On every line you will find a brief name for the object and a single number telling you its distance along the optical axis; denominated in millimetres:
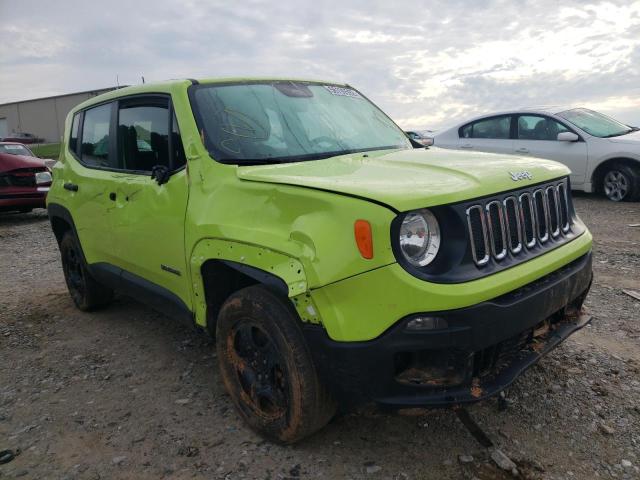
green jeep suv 2205
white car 8688
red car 10078
